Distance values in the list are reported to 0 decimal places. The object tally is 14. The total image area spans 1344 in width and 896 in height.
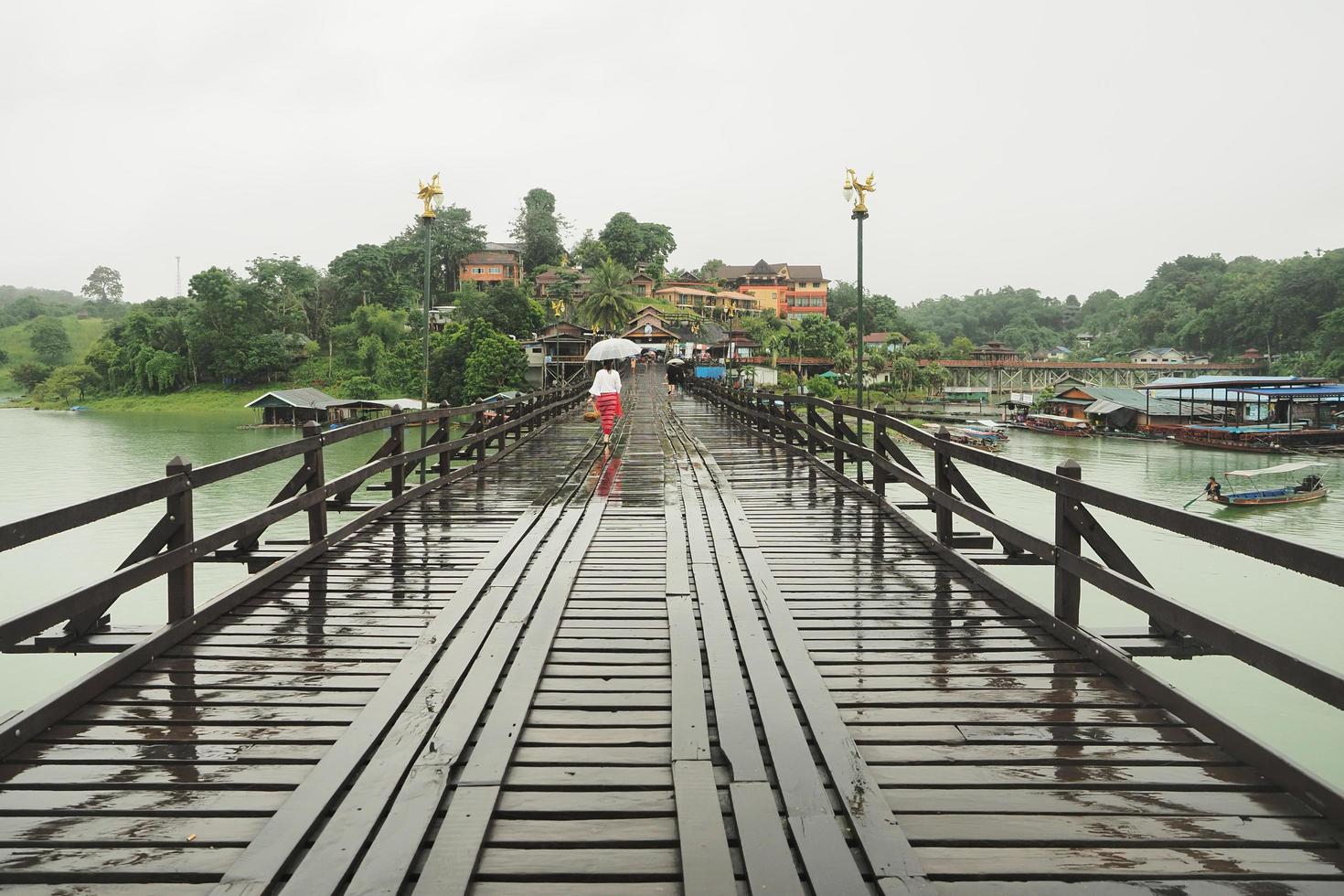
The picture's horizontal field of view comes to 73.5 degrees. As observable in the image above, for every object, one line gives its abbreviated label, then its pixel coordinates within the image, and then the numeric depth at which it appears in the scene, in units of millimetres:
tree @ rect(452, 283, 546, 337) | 74719
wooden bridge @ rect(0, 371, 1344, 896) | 2854
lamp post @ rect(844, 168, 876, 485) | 14750
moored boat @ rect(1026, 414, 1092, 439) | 64125
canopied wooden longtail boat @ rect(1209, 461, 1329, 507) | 36344
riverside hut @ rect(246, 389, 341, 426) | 64688
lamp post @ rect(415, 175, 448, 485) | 14469
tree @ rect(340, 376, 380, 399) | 77188
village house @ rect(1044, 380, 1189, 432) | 63344
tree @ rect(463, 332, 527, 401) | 63594
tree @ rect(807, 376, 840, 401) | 62459
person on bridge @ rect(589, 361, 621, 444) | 17891
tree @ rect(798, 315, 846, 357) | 78625
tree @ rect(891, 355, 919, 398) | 79188
